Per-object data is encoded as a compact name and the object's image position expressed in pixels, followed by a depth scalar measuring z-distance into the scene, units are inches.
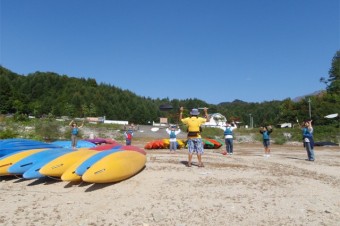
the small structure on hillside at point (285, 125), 2490.4
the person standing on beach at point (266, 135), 510.6
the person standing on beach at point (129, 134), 628.1
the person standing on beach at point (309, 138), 452.1
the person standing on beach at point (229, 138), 539.1
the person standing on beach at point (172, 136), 570.9
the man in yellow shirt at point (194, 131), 328.8
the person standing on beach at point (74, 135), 565.9
